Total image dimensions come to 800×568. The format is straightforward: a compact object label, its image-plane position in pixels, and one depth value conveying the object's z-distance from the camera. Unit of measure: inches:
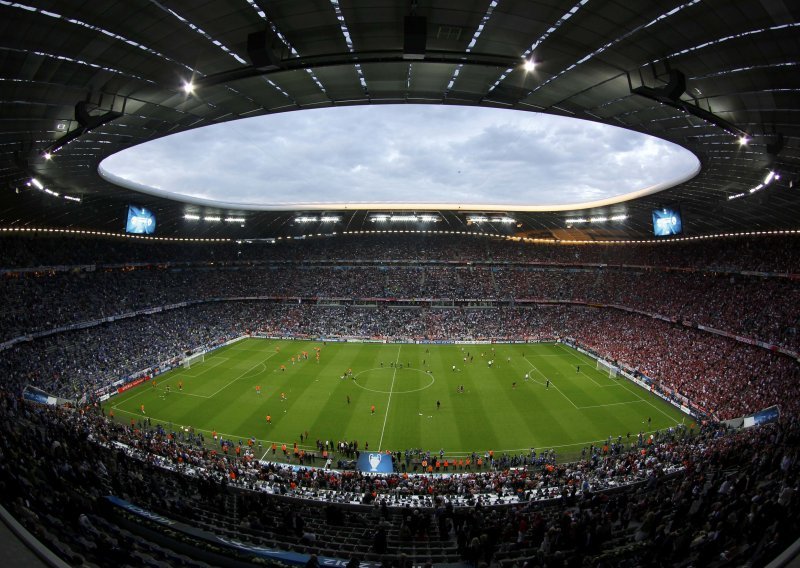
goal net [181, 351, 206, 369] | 1717.5
